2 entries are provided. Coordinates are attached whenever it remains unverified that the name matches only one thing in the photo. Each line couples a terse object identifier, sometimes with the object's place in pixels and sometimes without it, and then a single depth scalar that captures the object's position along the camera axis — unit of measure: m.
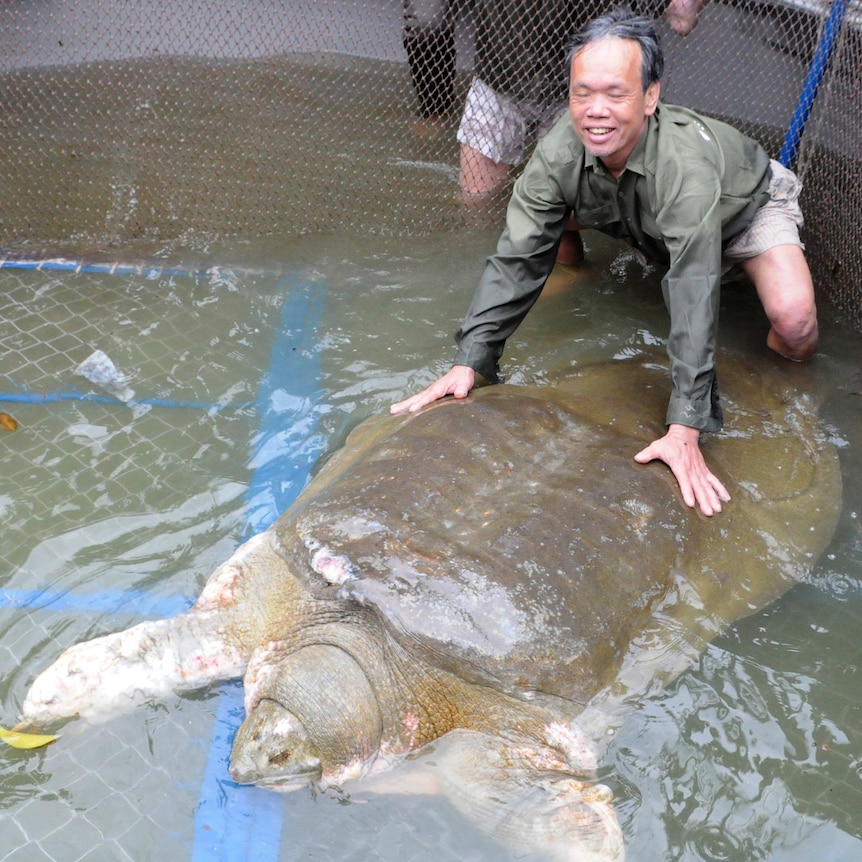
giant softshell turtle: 2.07
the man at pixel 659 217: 2.72
